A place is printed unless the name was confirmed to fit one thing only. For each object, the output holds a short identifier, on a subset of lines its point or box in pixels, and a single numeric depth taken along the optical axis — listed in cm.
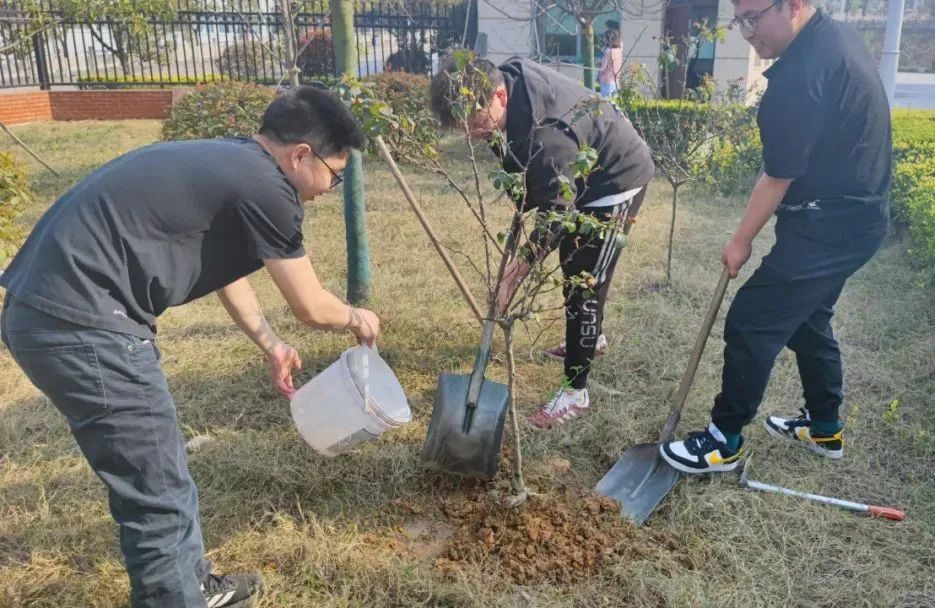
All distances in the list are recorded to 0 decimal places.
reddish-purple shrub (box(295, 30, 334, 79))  1348
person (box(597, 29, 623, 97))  769
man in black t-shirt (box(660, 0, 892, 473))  227
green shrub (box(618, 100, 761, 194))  599
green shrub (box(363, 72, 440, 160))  938
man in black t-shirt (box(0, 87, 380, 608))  167
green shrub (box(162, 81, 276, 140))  817
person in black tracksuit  249
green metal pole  407
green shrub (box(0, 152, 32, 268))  421
